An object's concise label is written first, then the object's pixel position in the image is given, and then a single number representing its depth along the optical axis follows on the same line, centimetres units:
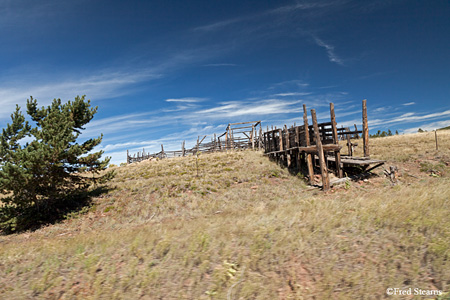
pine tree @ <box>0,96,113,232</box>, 1398
